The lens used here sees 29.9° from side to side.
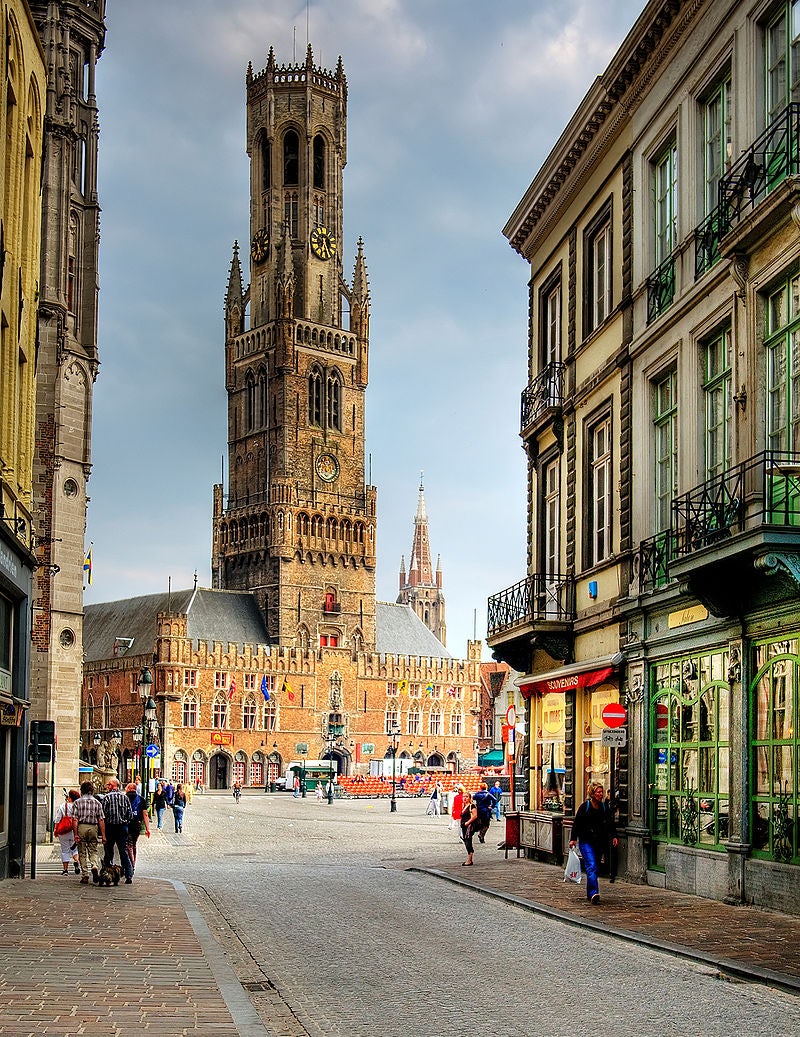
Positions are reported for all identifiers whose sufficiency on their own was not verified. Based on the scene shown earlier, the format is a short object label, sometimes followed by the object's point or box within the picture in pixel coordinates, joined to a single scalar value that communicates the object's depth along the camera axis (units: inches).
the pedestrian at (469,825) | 1146.9
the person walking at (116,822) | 900.6
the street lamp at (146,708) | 1876.2
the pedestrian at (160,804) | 1936.5
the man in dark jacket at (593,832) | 775.1
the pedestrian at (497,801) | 2339.8
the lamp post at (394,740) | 4173.7
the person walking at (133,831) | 963.3
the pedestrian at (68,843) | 1001.8
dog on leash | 893.2
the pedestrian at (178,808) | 1763.0
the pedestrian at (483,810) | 1179.3
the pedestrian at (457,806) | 1801.2
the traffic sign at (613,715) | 917.2
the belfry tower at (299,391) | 4709.6
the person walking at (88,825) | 920.9
